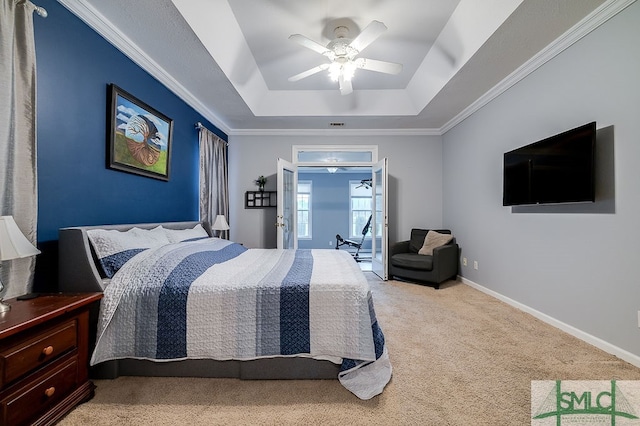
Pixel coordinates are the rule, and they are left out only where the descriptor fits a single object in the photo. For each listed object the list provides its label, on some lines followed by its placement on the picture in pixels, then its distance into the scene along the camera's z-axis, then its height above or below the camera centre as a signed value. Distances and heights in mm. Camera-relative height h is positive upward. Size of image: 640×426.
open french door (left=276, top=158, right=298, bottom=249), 4555 +135
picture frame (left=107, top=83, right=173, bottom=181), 2358 +748
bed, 1697 -696
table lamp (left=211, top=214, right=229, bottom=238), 4082 -161
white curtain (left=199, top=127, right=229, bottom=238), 3891 +554
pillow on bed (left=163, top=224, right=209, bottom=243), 2641 -218
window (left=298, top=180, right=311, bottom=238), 8423 +125
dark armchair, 3955 -739
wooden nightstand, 1195 -712
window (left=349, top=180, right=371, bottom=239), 8422 +183
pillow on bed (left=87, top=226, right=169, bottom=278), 1854 -240
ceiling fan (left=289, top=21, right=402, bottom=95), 2374 +1517
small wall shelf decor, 5055 +260
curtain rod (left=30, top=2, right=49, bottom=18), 1692 +1264
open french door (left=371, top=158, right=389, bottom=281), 4548 -142
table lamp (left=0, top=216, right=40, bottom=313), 1286 -143
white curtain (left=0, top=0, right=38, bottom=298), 1551 +491
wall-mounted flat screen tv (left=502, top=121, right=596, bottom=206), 2199 +399
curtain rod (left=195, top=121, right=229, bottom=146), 3773 +1212
